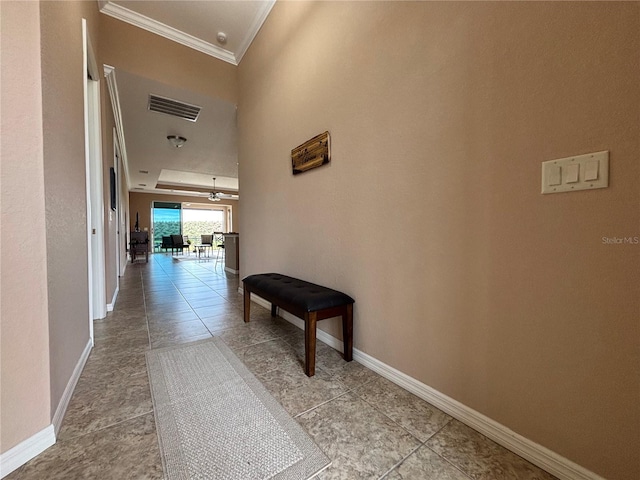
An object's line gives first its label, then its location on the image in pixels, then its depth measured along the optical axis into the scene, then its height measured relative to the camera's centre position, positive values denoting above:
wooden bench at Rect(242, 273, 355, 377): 1.55 -0.44
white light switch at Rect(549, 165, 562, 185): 0.89 +0.21
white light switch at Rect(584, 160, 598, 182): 0.82 +0.20
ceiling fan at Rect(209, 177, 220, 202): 10.05 +1.60
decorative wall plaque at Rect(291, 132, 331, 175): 1.93 +0.66
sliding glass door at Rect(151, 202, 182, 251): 11.52 +0.74
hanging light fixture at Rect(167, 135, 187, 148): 4.89 +1.86
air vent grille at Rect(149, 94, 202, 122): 3.47 +1.83
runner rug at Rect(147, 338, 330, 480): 0.94 -0.84
